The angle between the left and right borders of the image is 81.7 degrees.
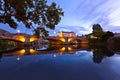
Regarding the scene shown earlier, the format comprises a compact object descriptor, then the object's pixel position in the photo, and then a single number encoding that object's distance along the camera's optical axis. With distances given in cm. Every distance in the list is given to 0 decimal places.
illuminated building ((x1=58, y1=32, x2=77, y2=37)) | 6390
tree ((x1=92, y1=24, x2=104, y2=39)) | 3420
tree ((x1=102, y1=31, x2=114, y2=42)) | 3175
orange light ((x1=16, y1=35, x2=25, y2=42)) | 3483
